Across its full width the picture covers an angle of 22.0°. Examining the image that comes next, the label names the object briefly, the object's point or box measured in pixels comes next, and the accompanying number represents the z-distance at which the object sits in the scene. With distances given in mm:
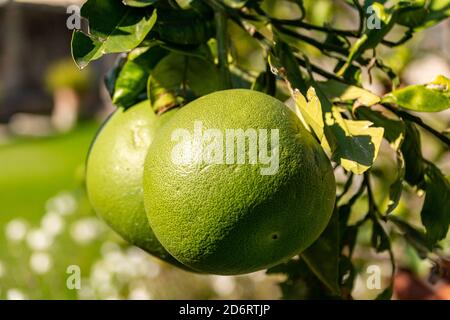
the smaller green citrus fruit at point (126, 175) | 777
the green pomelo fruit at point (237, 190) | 684
